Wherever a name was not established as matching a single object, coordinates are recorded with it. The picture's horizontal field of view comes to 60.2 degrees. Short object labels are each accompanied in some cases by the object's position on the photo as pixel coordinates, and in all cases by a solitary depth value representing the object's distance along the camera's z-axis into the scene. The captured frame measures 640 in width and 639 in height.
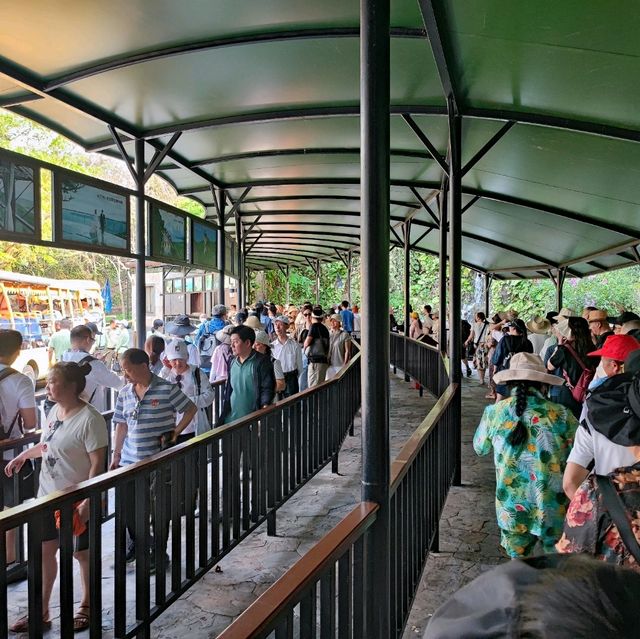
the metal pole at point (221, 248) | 10.30
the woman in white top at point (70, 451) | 3.31
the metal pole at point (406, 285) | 12.78
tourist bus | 14.30
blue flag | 23.06
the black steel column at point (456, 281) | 5.79
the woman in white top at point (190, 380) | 4.79
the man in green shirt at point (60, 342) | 10.13
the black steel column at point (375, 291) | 2.25
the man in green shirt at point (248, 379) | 5.11
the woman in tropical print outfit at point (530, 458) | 3.07
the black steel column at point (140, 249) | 7.06
